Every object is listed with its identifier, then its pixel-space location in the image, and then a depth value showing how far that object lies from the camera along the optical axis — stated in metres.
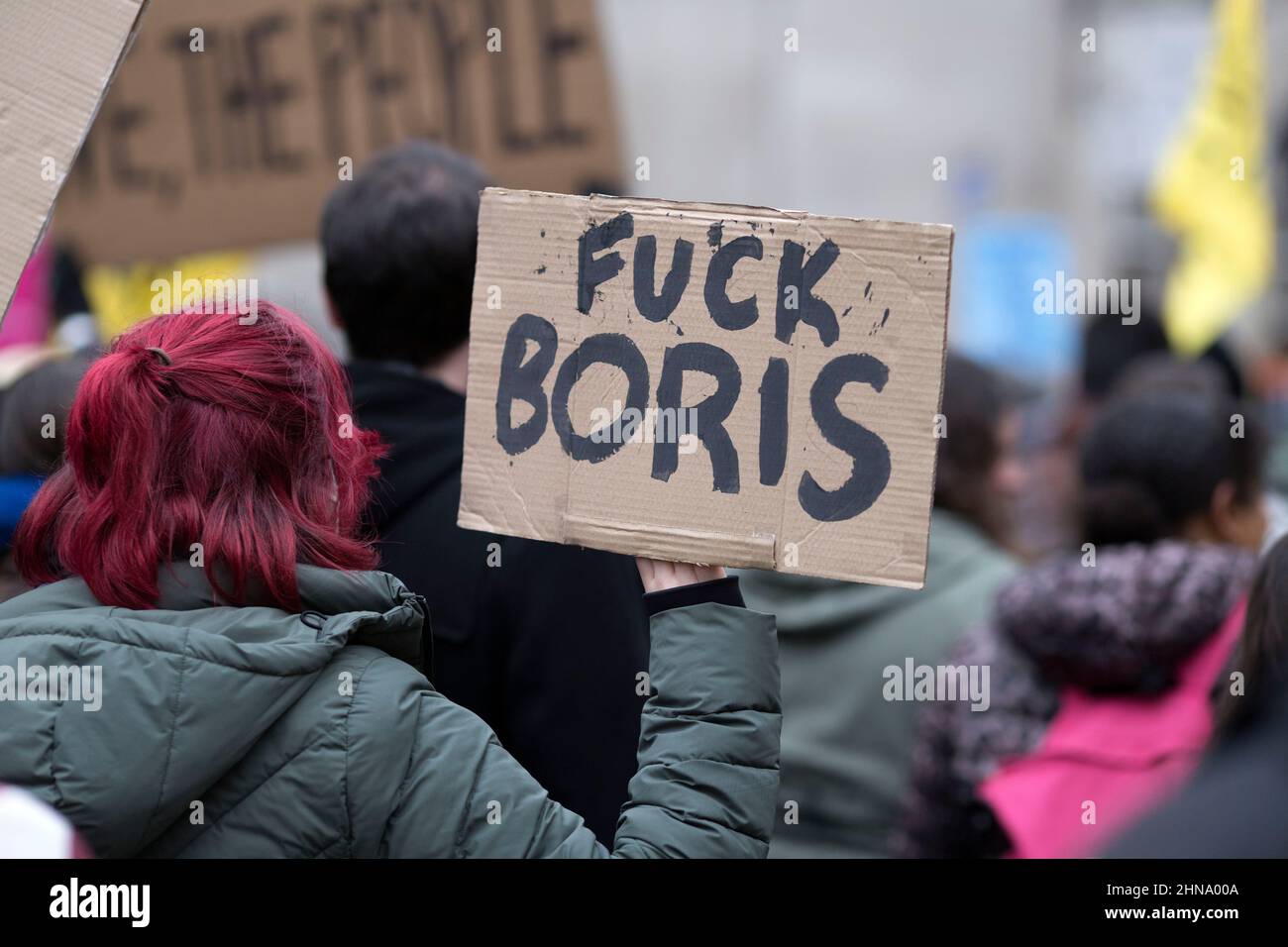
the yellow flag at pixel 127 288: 4.95
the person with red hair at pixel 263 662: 1.34
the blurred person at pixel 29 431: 2.59
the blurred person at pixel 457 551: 1.89
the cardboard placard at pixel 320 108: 3.72
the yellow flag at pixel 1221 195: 4.68
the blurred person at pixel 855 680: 3.16
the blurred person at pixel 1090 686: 2.51
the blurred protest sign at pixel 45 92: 1.72
